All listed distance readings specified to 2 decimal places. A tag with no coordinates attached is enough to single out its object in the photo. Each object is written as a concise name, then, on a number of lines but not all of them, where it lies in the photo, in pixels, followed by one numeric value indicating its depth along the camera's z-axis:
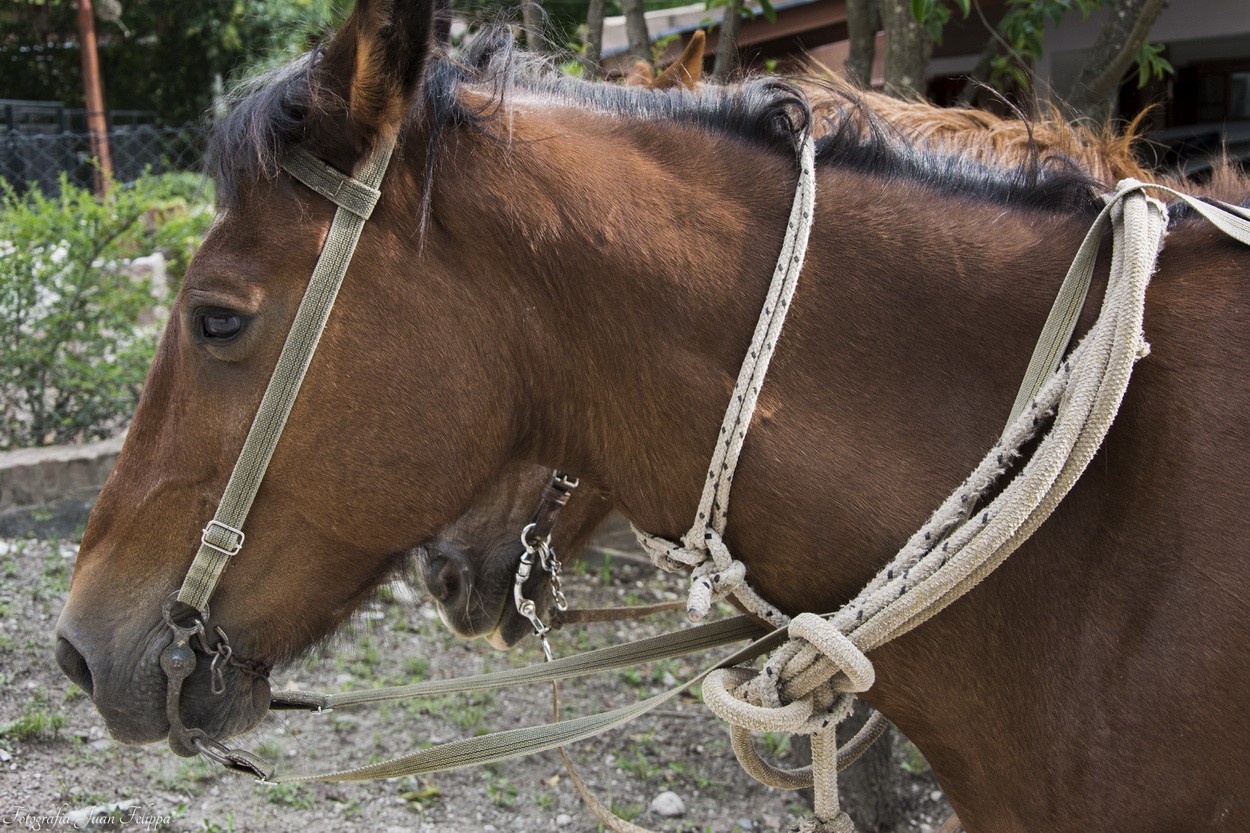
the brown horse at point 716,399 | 1.47
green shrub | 5.34
